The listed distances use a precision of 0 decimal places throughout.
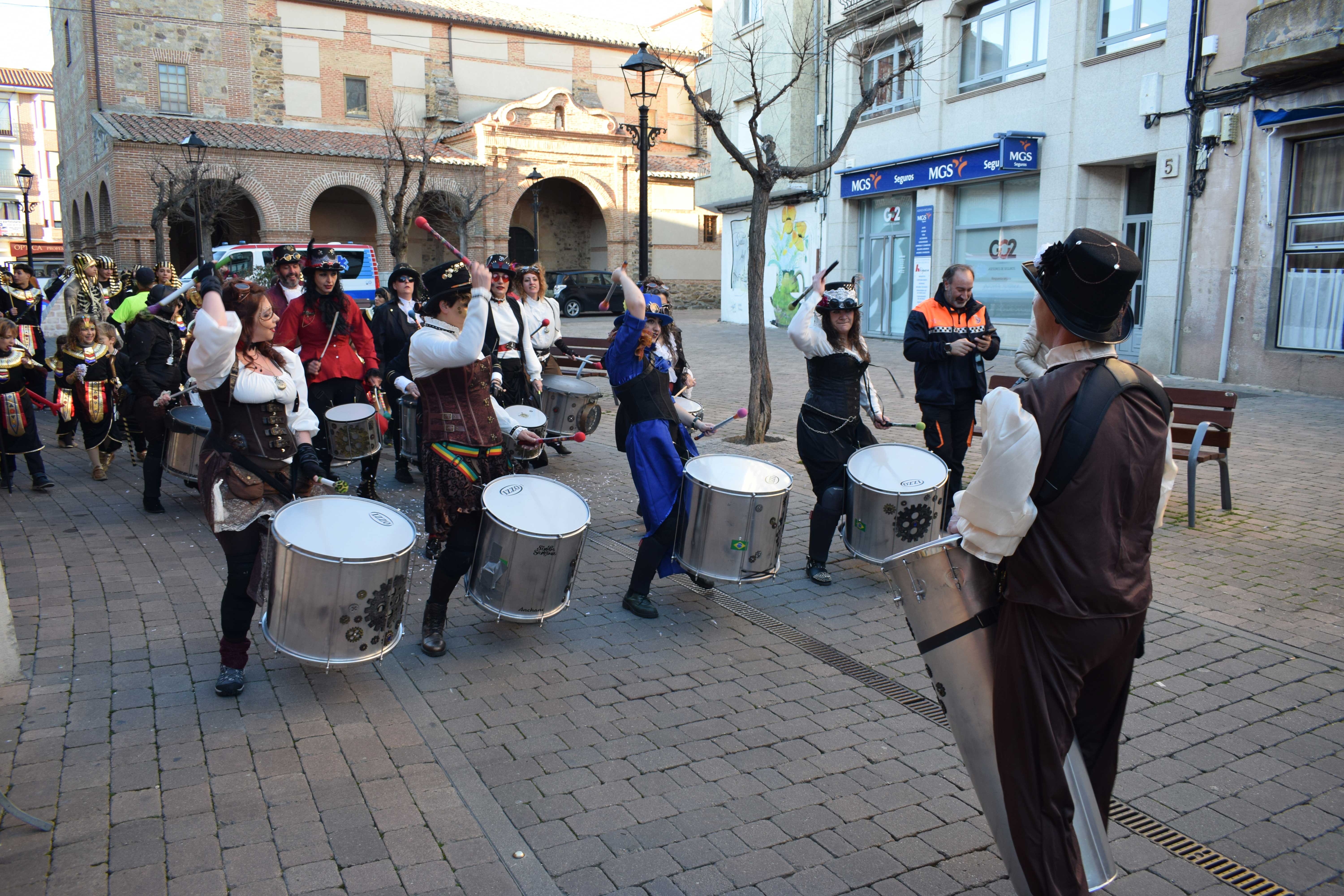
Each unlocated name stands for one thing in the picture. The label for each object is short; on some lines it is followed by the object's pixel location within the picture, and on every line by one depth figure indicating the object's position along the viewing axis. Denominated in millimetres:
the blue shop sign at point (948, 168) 17219
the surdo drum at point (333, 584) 3869
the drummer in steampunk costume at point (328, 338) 7266
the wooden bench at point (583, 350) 11844
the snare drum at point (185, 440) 7234
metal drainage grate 3002
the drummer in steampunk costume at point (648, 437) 5234
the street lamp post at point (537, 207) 31936
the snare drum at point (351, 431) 7410
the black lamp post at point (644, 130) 12547
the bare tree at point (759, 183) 9961
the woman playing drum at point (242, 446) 4141
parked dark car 34875
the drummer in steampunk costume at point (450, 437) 4652
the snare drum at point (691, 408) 6793
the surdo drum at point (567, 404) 8719
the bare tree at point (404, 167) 25828
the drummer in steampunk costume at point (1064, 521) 2322
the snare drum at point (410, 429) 8258
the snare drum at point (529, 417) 7109
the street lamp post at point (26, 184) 28750
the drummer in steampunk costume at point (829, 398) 5812
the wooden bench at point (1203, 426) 7250
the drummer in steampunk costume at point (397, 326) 8578
